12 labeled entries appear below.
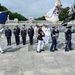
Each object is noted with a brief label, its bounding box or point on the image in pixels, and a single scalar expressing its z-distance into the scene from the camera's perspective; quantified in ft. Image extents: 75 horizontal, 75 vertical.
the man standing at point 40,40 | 16.83
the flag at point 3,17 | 17.19
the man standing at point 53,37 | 17.04
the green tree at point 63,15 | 148.31
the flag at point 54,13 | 19.18
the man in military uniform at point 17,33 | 22.01
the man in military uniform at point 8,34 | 22.06
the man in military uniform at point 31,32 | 21.62
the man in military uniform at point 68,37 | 17.16
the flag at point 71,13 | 19.67
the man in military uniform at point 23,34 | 21.75
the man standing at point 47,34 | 22.49
